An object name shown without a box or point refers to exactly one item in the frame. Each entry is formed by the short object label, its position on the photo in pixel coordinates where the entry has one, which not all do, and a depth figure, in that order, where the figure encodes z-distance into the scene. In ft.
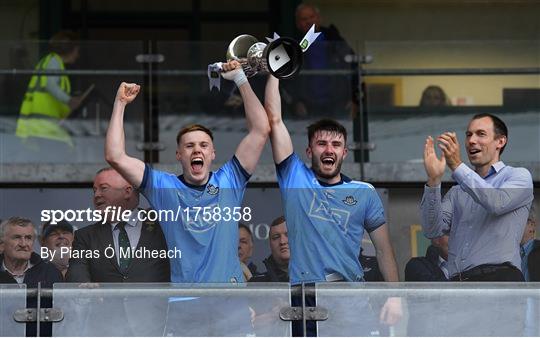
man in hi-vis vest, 54.95
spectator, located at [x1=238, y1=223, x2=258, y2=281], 40.86
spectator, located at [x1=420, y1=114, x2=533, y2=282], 41.19
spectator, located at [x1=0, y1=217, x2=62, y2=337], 40.75
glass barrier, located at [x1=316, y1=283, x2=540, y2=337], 41.09
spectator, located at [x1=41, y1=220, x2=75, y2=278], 40.86
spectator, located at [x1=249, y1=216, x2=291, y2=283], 40.93
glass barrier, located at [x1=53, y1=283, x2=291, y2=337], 40.63
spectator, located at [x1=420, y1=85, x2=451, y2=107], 57.31
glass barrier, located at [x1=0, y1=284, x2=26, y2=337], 40.65
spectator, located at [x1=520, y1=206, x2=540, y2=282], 41.37
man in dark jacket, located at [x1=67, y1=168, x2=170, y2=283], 40.86
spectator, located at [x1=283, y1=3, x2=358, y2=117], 55.47
